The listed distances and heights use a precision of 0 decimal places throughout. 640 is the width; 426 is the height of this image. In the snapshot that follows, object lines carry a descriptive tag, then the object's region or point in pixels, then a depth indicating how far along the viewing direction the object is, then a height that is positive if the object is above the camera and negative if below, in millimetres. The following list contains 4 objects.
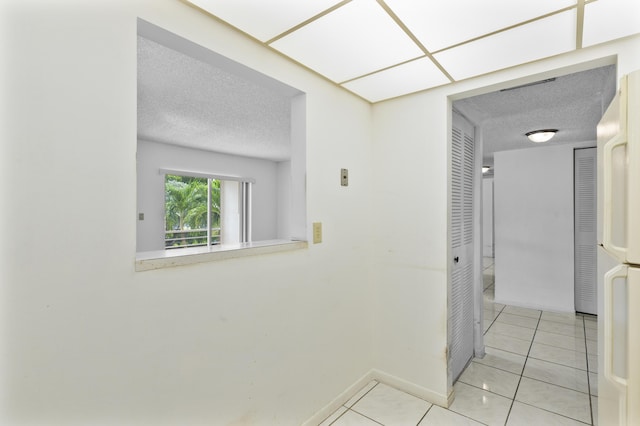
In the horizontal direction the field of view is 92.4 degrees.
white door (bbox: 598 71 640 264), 951 +134
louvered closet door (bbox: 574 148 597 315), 3832 -234
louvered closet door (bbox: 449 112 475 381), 2369 -280
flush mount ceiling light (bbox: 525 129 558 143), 3268 +828
